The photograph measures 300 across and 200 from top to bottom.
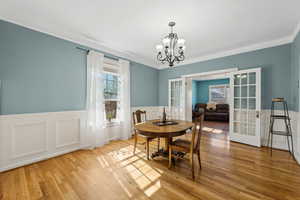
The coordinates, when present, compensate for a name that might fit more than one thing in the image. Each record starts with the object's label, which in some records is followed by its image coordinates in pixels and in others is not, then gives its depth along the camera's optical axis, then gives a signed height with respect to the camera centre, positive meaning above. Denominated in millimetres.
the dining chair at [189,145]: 1964 -769
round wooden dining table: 1999 -498
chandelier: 2259 +1045
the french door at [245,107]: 3275 -159
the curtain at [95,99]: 3146 +7
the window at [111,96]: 3646 +106
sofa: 6773 -712
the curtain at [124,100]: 3889 -12
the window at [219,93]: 7707 +460
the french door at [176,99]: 4730 +42
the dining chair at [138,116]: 3150 -422
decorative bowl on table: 2546 -481
